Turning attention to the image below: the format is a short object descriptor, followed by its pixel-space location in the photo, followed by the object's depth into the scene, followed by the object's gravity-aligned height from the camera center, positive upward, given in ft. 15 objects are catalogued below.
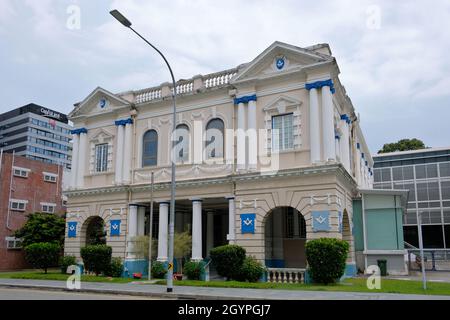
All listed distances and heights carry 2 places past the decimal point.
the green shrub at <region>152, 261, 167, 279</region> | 79.41 -4.83
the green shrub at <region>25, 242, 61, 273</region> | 88.43 -2.13
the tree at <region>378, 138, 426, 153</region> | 218.79 +46.99
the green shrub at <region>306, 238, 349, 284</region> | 63.21 -2.10
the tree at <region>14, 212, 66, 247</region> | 109.29 +3.19
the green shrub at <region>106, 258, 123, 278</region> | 84.69 -4.97
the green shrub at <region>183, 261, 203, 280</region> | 75.77 -4.46
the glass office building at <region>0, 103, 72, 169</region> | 344.90 +85.06
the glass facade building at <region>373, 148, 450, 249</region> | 192.65 +26.08
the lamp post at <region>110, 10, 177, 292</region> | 54.24 +6.49
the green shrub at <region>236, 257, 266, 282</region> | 69.97 -4.40
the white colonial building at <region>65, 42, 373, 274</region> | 72.08 +15.16
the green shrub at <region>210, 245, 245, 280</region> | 70.44 -2.48
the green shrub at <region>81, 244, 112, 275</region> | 84.43 -2.75
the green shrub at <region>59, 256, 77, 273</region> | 90.68 -3.75
